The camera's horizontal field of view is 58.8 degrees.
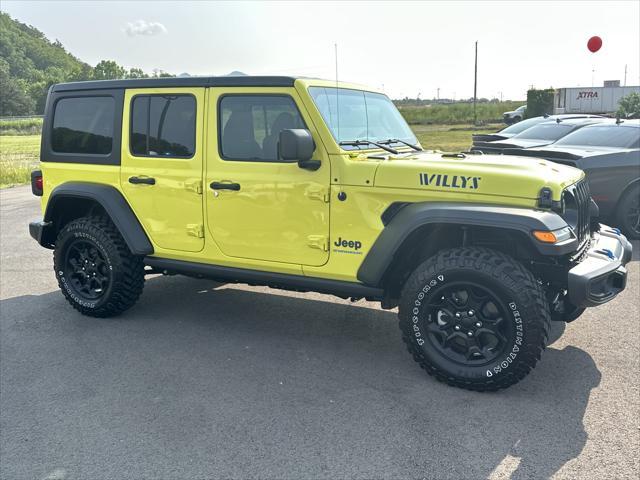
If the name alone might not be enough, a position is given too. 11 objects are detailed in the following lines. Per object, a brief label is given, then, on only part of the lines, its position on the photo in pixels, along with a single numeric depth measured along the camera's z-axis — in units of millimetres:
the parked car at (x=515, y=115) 35000
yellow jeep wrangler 3510
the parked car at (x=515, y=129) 10180
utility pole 45031
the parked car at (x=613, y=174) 7129
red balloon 17539
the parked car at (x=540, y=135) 8625
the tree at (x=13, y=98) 83438
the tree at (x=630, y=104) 24956
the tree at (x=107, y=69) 107312
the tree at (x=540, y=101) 32406
